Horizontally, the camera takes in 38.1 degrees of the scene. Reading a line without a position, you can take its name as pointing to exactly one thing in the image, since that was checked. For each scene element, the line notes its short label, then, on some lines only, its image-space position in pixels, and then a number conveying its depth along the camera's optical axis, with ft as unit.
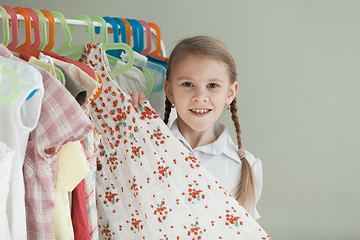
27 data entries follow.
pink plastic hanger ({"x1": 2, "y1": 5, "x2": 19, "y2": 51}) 4.83
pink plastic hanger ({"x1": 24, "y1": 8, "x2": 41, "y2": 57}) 5.02
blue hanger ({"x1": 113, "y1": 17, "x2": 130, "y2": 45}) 5.76
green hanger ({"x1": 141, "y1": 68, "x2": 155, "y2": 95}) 5.74
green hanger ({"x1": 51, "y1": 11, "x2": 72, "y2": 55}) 5.19
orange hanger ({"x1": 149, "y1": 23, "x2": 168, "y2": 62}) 6.09
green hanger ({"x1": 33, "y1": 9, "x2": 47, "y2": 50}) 5.06
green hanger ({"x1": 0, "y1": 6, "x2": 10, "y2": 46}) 4.74
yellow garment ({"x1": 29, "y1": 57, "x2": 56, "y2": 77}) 3.79
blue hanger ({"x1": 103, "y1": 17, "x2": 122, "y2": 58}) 5.69
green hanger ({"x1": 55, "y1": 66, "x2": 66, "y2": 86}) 3.88
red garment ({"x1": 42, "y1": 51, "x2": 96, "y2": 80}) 4.15
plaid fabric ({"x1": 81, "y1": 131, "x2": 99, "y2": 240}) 4.01
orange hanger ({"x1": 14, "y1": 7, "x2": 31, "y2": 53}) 4.88
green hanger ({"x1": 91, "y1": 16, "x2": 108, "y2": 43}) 5.53
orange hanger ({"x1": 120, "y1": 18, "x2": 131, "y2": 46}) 5.79
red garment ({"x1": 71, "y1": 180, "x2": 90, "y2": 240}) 3.97
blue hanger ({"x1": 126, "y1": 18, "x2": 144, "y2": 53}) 5.89
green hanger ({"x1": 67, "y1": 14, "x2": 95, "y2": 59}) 5.28
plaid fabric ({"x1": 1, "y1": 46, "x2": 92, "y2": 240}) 3.44
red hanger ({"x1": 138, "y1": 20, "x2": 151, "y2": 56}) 5.98
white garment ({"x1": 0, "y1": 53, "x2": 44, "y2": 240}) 3.20
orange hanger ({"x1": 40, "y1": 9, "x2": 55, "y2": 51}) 5.10
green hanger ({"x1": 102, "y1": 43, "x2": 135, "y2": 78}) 5.21
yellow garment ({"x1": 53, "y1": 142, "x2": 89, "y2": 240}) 3.67
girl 5.54
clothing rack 4.93
